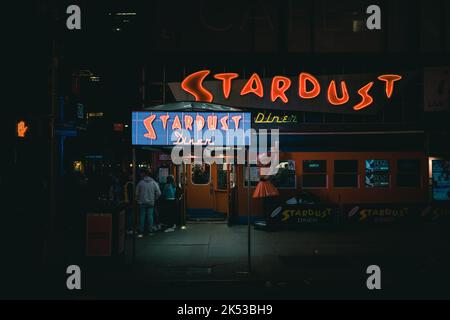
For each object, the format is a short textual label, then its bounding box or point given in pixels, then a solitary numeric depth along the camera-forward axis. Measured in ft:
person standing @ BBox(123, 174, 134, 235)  49.40
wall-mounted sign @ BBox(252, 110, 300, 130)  53.57
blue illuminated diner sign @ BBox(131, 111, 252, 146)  34.81
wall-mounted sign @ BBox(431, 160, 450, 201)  52.31
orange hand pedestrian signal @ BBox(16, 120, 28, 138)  34.86
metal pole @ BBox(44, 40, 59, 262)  33.63
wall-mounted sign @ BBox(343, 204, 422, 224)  51.83
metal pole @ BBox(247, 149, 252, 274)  30.96
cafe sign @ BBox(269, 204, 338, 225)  50.67
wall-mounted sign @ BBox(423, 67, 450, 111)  53.06
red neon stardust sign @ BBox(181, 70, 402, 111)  51.47
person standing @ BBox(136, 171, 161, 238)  47.03
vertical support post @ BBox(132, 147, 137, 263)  33.99
